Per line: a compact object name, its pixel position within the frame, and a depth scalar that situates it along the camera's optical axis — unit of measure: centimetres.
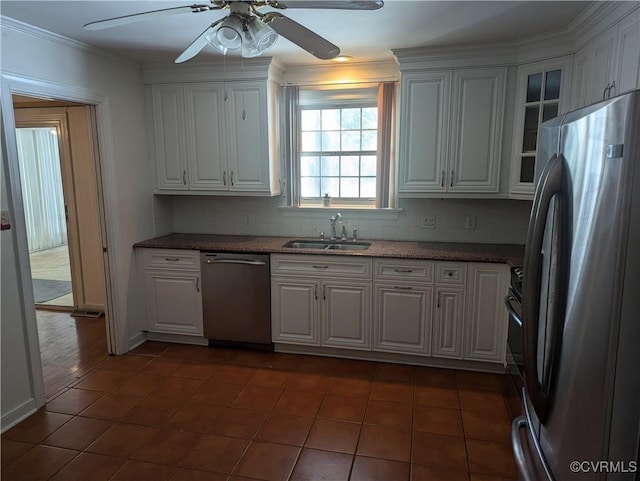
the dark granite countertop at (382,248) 316
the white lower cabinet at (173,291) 367
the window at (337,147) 379
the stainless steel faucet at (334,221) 378
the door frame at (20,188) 254
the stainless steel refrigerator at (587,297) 89
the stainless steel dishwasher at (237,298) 352
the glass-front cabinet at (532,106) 290
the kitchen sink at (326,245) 373
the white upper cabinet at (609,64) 200
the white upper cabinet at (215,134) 364
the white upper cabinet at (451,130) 323
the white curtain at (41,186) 682
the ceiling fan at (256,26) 166
